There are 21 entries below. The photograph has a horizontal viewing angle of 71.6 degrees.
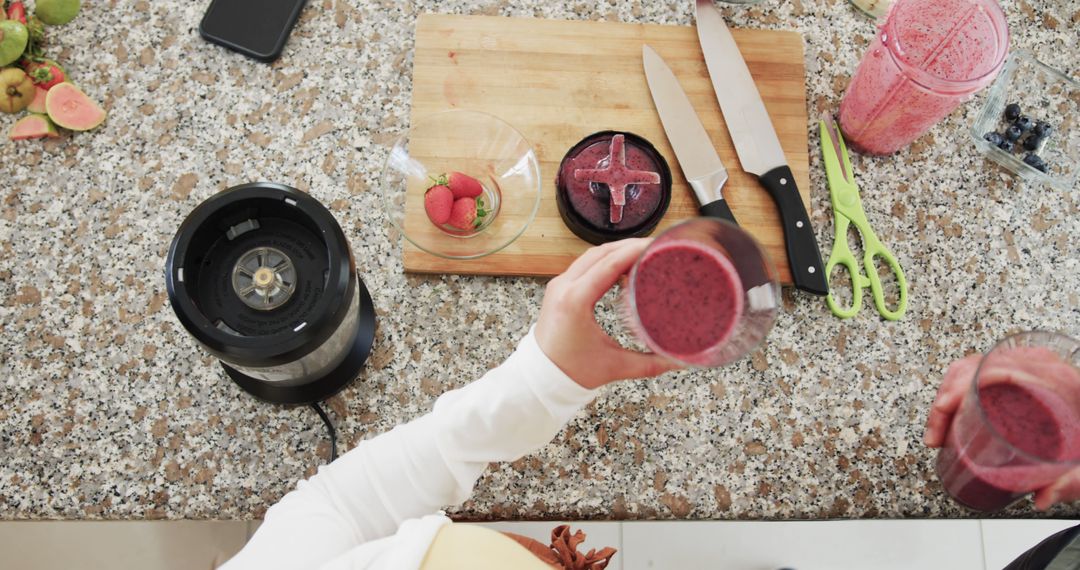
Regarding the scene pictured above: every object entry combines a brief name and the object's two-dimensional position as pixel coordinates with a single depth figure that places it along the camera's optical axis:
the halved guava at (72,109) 1.11
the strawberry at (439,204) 1.03
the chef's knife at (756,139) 1.08
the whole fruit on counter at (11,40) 1.09
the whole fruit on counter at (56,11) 1.14
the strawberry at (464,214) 1.04
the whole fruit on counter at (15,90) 1.09
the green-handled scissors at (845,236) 1.11
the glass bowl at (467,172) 1.07
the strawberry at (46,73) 1.10
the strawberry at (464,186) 1.04
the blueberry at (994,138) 1.16
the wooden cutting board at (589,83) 1.12
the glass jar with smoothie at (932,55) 1.01
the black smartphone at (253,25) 1.16
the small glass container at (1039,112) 1.16
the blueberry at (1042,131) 1.14
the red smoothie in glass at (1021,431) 0.85
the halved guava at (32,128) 1.11
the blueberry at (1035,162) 1.14
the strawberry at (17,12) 1.12
